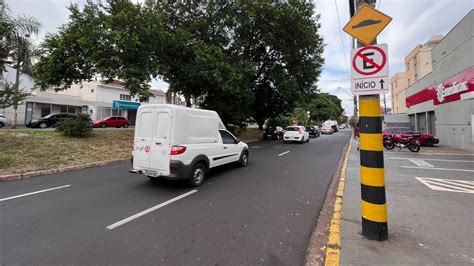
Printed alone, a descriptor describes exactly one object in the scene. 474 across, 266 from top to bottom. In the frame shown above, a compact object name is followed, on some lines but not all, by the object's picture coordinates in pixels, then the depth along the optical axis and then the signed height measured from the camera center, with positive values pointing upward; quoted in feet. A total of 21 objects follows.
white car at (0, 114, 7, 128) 69.62 +5.13
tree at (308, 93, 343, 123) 226.58 +32.57
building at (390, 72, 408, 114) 141.06 +35.27
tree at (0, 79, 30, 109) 29.63 +5.88
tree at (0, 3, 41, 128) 30.76 +19.32
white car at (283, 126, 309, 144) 63.98 +1.91
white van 18.16 -0.34
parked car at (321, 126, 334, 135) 133.39 +6.63
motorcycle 44.50 -0.27
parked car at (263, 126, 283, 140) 82.02 +2.72
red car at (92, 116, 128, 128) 84.48 +6.44
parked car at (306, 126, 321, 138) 96.86 +4.28
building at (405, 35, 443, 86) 112.98 +44.71
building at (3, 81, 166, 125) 86.89 +16.07
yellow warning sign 10.34 +5.69
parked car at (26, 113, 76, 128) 70.28 +5.26
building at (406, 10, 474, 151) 43.04 +12.31
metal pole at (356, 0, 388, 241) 10.05 -1.37
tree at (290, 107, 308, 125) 175.22 +19.38
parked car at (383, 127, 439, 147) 53.62 +1.24
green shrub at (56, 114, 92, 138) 41.60 +2.11
